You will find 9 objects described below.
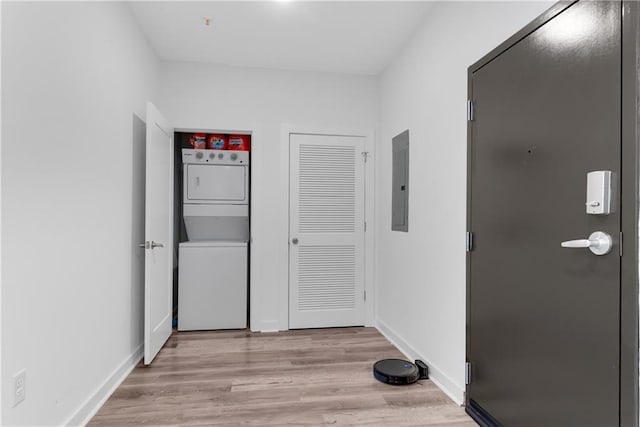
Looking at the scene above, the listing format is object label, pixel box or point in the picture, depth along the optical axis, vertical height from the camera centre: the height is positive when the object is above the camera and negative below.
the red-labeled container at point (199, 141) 3.88 +0.79
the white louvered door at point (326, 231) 3.63 -0.17
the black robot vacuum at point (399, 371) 2.39 -1.07
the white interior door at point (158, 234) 2.65 -0.16
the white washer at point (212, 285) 3.51 -0.70
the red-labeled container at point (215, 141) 3.94 +0.80
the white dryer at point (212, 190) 3.75 +0.26
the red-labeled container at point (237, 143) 3.98 +0.80
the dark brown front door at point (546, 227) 1.23 -0.05
